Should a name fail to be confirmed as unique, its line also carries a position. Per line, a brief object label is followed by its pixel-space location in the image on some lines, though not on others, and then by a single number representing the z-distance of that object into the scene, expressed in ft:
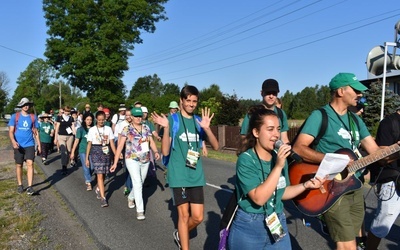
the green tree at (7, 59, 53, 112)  276.21
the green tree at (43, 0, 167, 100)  103.40
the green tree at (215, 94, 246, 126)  77.41
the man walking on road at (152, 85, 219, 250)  14.43
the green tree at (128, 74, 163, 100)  406.95
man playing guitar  11.18
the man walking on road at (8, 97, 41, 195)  26.27
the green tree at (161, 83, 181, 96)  383.33
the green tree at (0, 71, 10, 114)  242.84
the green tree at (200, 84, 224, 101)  136.87
